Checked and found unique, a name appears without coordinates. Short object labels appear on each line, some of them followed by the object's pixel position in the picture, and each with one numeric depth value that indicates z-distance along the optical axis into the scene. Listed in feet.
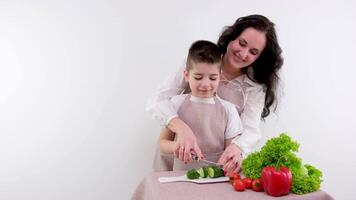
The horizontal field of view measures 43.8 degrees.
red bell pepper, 4.87
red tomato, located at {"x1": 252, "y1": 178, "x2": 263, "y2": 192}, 5.14
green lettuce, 5.03
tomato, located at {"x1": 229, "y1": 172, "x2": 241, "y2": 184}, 5.30
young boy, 5.98
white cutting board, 5.37
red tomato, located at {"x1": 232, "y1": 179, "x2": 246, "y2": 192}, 5.10
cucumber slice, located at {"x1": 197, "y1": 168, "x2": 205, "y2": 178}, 5.51
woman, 6.51
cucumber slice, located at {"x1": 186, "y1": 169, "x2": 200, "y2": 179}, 5.44
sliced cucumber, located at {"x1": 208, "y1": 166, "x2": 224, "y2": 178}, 5.54
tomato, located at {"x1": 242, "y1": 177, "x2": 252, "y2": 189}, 5.18
